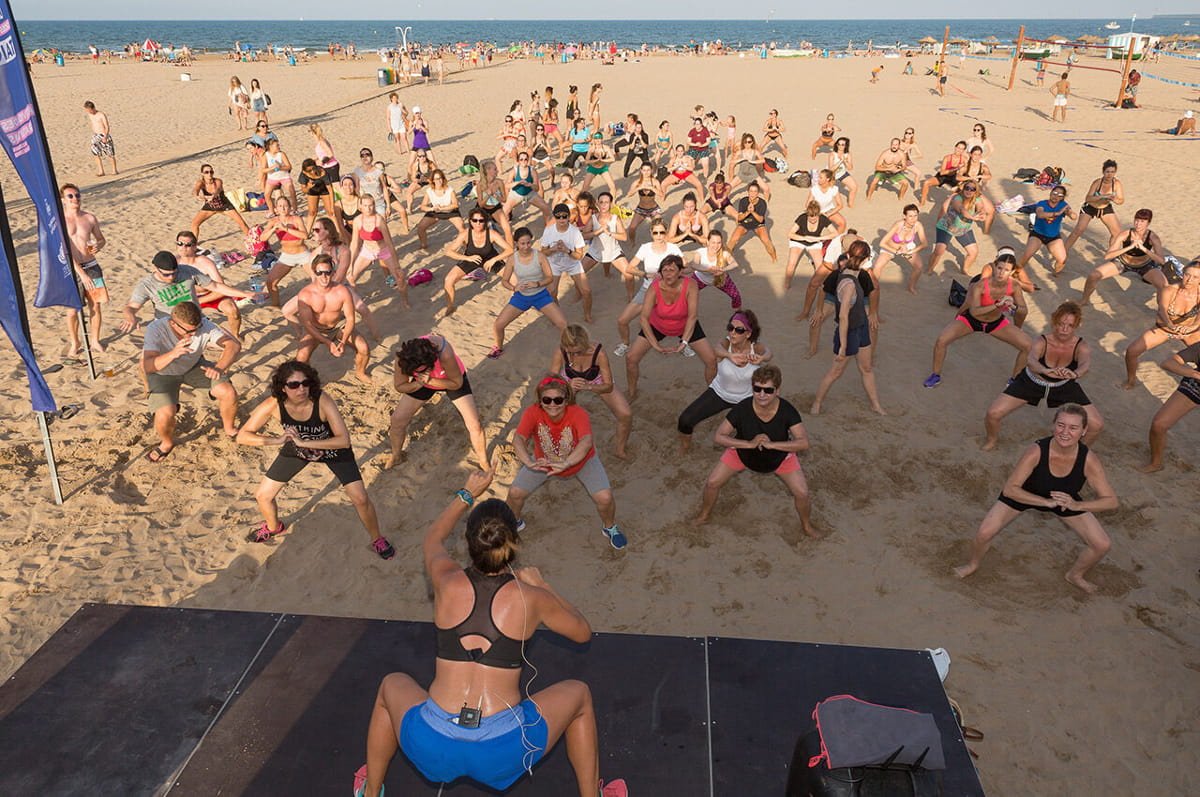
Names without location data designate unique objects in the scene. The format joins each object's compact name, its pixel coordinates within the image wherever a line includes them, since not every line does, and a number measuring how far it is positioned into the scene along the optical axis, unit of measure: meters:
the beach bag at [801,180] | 16.05
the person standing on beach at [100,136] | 16.28
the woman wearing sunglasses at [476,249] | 9.39
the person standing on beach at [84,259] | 8.63
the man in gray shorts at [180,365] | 6.49
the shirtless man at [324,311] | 7.76
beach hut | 42.80
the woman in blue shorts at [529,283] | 8.45
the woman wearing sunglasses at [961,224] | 10.50
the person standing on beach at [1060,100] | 24.28
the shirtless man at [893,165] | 14.42
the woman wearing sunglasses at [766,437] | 5.40
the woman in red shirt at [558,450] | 5.46
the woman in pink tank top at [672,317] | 7.26
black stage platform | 3.96
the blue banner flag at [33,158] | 5.97
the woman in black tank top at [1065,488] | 4.96
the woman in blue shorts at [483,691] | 3.04
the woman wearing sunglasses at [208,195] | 11.83
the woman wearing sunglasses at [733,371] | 6.26
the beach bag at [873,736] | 3.12
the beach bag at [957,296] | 9.91
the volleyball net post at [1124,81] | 26.14
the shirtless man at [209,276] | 8.02
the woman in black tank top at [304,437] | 5.28
